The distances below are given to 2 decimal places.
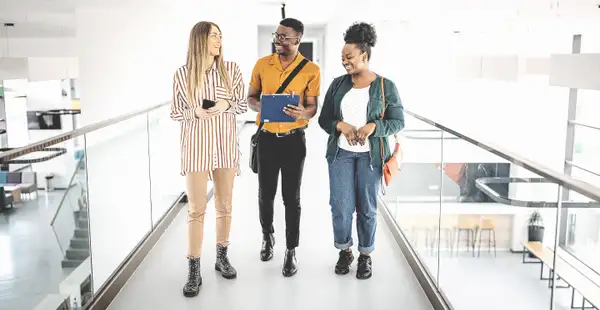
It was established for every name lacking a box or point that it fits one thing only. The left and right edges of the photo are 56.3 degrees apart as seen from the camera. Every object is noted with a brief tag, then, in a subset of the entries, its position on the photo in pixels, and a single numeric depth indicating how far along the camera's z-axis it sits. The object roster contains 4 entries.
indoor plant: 15.96
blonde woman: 2.61
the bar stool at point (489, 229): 16.59
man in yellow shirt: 2.77
